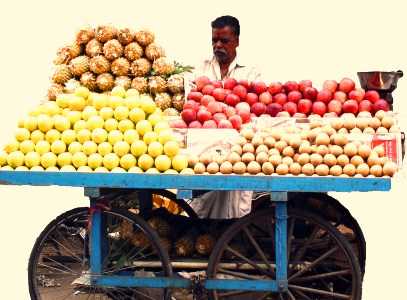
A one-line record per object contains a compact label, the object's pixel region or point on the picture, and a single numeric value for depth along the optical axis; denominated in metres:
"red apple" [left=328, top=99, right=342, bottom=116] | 7.17
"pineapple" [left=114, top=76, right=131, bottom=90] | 7.74
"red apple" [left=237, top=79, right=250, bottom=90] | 7.54
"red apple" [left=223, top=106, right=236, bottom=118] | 7.17
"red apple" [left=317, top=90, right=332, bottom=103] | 7.28
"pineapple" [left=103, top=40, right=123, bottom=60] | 7.83
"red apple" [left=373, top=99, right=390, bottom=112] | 7.14
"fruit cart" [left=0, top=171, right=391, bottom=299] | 6.59
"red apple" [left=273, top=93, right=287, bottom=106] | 7.35
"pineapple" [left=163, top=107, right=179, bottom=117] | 7.65
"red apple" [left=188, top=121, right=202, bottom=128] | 7.01
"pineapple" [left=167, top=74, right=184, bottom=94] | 7.75
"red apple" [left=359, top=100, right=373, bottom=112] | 7.14
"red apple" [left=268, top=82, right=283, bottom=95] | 7.45
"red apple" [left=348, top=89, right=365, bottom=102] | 7.23
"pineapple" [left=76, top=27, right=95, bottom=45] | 8.02
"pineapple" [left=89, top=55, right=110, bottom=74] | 7.83
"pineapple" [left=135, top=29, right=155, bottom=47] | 7.91
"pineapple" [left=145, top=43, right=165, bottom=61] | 7.87
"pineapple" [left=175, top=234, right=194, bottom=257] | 7.28
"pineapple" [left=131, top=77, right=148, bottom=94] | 7.74
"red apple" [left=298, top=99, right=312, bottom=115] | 7.26
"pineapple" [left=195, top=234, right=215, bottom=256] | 7.28
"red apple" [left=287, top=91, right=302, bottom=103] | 7.36
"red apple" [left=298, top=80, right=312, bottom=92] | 7.44
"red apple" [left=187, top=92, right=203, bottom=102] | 7.38
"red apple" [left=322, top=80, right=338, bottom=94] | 7.38
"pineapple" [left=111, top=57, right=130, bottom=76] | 7.79
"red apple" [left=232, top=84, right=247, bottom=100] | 7.43
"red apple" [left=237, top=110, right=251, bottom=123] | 7.14
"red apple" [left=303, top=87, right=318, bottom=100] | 7.33
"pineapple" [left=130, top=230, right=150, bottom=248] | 7.26
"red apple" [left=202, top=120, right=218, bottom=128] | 6.95
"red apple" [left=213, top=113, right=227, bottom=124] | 7.06
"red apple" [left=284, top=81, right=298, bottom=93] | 7.44
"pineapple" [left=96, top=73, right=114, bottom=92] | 7.76
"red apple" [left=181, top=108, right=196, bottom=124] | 7.12
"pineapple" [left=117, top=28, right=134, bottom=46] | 7.91
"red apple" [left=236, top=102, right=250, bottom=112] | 7.24
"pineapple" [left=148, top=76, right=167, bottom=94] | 7.73
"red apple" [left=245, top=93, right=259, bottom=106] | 7.38
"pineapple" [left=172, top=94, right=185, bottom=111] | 7.75
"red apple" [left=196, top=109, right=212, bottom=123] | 7.07
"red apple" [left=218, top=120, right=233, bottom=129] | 6.93
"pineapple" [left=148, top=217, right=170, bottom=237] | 7.50
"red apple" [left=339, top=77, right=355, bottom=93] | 7.35
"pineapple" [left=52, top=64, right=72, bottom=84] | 7.90
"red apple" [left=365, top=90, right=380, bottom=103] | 7.21
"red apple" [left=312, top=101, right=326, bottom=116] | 7.20
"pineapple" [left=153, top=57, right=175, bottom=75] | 7.82
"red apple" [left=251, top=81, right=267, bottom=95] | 7.48
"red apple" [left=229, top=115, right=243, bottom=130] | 7.00
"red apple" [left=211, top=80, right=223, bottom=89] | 7.54
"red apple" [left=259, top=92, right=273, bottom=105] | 7.37
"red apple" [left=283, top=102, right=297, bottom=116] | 7.25
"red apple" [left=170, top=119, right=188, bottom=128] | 7.08
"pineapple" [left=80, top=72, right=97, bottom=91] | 7.82
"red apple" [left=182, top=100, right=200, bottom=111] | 7.19
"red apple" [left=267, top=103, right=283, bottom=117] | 7.23
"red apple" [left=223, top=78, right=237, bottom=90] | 7.55
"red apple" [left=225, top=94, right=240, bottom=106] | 7.33
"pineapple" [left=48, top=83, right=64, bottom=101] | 7.85
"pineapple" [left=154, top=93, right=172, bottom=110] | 7.71
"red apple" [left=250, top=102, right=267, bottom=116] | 7.27
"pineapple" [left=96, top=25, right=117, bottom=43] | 7.93
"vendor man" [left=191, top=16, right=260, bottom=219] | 8.18
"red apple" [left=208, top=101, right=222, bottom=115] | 7.16
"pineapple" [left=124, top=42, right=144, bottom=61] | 7.84
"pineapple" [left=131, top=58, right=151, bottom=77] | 7.80
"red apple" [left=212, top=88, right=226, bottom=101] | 7.39
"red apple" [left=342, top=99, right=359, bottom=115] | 7.14
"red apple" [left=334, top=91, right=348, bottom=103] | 7.27
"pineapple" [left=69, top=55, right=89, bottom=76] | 7.88
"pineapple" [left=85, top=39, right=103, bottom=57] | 7.92
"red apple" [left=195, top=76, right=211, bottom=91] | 7.55
